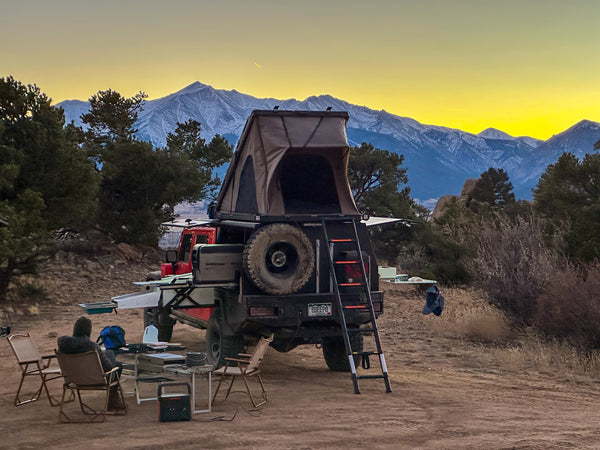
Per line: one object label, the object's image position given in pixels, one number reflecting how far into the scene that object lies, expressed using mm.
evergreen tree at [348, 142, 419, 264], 36656
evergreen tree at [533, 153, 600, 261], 26266
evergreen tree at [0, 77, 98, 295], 19547
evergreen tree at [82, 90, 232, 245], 31641
